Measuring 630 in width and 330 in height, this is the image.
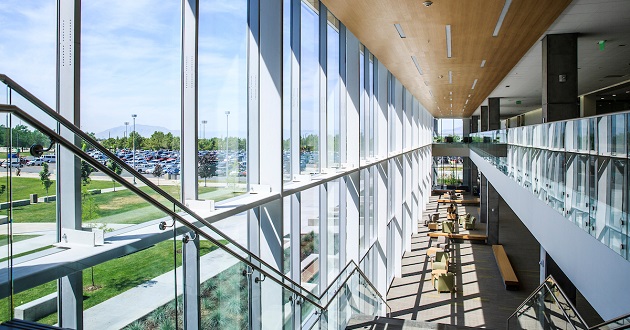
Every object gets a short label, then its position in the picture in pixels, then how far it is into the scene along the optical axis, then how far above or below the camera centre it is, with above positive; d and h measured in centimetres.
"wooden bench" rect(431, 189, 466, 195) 4219 -288
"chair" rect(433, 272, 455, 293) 1534 -393
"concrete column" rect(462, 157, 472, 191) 4547 -133
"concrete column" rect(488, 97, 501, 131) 2664 +248
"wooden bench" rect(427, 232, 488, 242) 2327 -377
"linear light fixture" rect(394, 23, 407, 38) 815 +222
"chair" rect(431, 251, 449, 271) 1673 -369
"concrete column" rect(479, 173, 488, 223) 2755 -243
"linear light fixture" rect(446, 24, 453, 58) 828 +223
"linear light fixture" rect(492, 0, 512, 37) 680 +219
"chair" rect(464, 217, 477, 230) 2616 -355
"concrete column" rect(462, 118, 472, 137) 4796 +324
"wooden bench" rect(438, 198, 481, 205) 3532 -318
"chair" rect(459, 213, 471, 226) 2673 -349
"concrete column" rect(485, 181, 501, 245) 2242 -285
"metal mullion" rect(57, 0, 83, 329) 301 +38
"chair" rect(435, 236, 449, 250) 2139 -390
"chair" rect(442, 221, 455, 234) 2381 -340
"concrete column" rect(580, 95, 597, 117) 2539 +278
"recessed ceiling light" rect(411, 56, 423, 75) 1150 +239
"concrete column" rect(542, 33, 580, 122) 1030 +175
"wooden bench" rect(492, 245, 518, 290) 1566 -394
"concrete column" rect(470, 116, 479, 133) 4752 +334
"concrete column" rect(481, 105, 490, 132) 3331 +282
